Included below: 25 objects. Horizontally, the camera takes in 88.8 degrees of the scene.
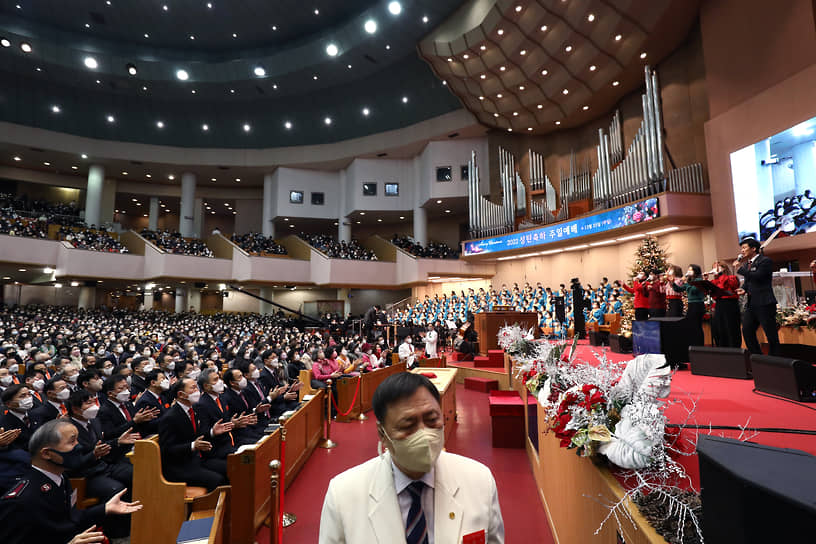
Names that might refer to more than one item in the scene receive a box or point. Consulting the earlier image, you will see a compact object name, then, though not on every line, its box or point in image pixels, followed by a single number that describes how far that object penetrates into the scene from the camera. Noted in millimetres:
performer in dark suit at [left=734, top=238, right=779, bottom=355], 4652
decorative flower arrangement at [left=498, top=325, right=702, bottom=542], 1810
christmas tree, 9305
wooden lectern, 11555
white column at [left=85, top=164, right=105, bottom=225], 24641
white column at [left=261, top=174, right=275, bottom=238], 27203
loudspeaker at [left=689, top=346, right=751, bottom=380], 4605
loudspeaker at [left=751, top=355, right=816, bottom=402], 3486
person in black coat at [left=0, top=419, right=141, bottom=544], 2533
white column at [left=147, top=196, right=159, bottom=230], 29359
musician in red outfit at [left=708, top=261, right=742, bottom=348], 5277
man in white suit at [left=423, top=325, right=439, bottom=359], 12906
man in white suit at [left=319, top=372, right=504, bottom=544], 1314
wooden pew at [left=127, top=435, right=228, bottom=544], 3398
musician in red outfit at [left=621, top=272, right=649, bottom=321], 6883
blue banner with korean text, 13134
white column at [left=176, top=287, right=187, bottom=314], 26125
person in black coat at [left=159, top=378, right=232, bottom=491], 4078
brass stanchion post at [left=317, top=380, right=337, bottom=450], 6465
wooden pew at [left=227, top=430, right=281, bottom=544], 3697
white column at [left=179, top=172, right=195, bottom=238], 26188
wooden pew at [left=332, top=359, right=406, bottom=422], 7961
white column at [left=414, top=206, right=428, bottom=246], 24234
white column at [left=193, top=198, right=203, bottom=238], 30169
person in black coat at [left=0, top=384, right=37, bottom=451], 4188
